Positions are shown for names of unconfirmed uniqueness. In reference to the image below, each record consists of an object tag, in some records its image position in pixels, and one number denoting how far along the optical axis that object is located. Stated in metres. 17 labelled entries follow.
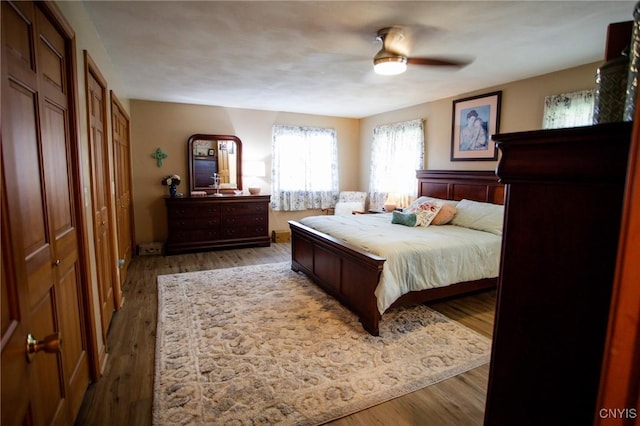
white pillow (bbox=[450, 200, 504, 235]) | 3.65
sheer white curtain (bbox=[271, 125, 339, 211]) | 6.24
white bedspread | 2.78
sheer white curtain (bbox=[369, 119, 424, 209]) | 5.39
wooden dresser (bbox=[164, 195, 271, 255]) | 5.24
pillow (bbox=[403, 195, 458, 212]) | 4.32
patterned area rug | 1.92
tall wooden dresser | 0.73
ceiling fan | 2.56
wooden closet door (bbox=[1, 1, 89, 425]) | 0.79
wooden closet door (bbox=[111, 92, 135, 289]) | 3.71
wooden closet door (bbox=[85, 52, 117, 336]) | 2.33
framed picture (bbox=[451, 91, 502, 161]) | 4.19
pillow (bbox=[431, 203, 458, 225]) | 4.05
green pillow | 3.91
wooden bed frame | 2.77
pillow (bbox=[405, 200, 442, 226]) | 3.94
